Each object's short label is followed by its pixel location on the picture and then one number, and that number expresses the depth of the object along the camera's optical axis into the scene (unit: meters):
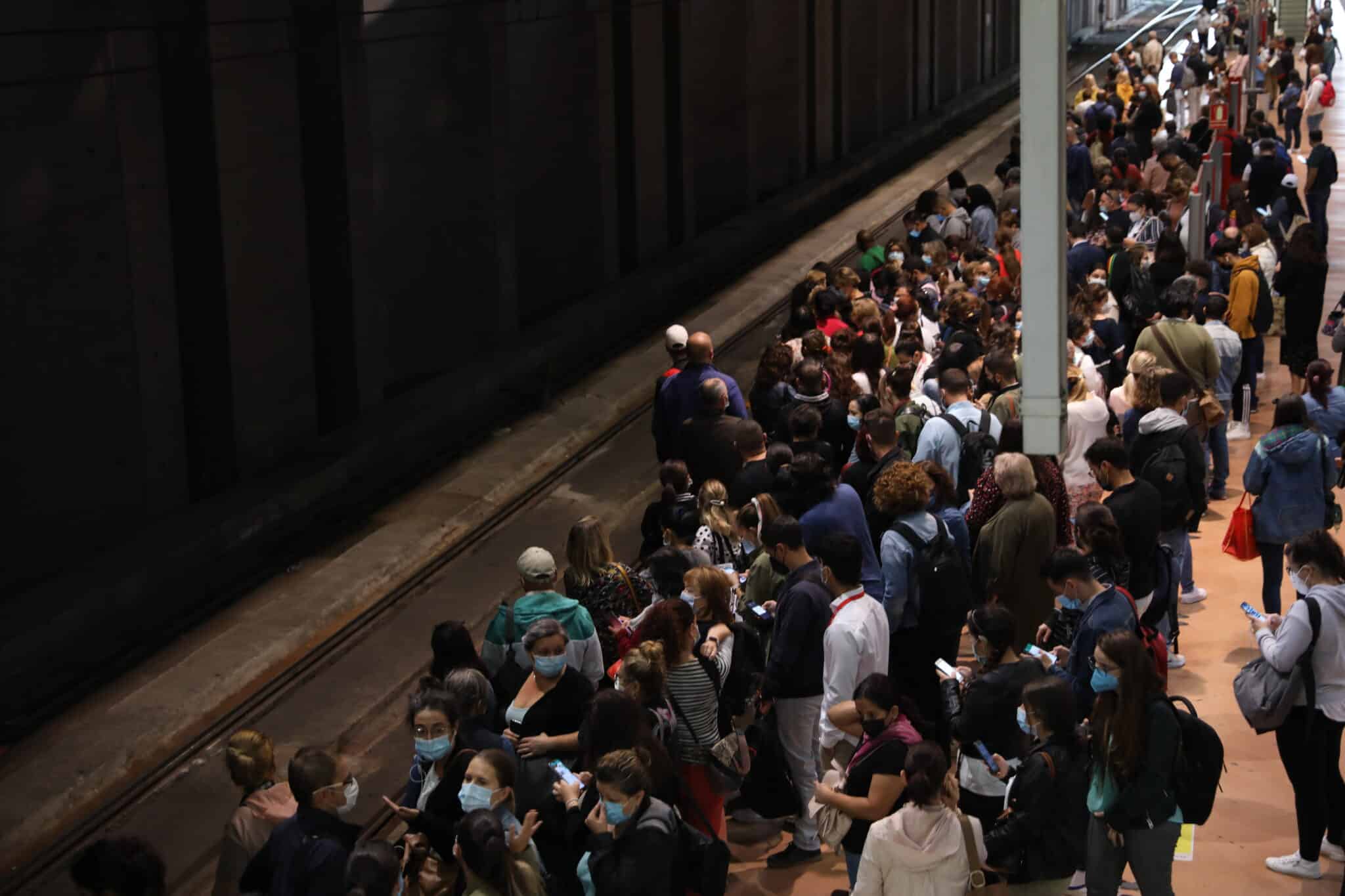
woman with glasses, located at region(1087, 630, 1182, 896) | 6.11
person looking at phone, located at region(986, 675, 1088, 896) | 6.07
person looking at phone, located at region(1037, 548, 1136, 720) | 7.09
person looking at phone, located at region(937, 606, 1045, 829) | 6.56
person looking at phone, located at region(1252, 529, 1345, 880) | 6.97
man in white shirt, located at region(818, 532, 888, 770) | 7.00
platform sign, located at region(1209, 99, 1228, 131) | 18.58
